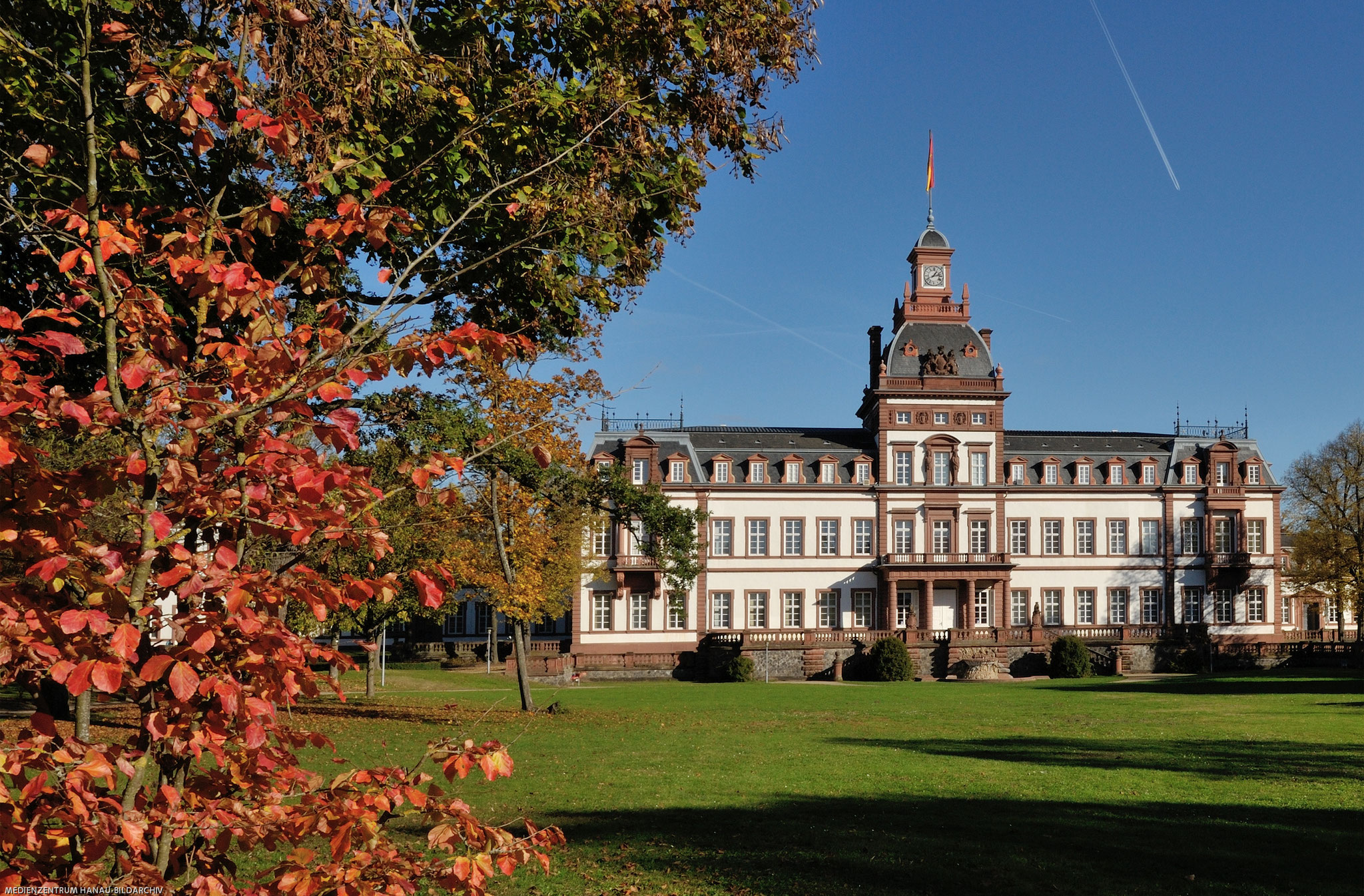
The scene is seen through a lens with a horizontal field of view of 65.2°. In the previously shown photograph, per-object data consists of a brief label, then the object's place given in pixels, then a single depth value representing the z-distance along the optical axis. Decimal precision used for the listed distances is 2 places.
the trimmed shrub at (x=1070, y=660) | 49.31
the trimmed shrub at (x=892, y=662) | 48.41
